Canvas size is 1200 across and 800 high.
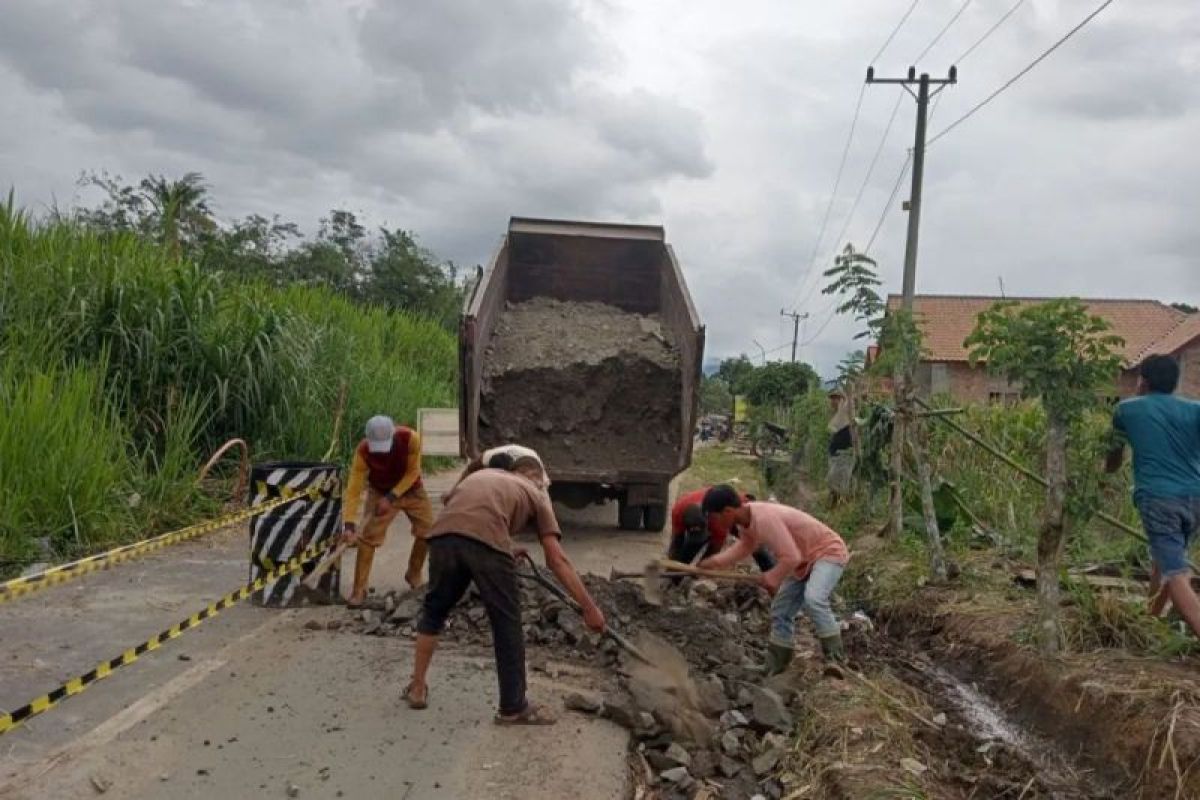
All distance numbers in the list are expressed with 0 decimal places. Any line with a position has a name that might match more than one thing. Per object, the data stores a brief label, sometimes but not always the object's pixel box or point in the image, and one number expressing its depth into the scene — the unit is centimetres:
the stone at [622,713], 433
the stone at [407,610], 567
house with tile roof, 2842
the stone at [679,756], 409
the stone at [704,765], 407
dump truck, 789
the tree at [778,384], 3453
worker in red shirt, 614
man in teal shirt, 493
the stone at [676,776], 396
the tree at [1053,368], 511
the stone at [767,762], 414
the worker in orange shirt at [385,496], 607
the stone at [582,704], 444
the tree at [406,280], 2653
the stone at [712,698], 464
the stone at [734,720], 452
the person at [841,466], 1113
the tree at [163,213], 1391
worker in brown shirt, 413
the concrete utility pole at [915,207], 1816
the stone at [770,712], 451
